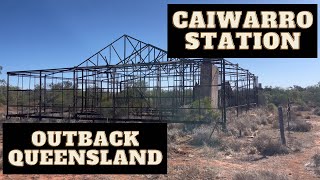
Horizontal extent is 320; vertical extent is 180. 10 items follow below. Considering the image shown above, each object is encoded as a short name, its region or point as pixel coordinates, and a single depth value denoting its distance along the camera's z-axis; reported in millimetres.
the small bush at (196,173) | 9586
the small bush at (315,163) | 10492
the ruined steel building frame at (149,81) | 20219
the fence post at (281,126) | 13970
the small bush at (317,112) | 32469
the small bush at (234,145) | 13886
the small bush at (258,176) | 8698
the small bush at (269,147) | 13109
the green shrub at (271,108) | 32438
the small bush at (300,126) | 19609
